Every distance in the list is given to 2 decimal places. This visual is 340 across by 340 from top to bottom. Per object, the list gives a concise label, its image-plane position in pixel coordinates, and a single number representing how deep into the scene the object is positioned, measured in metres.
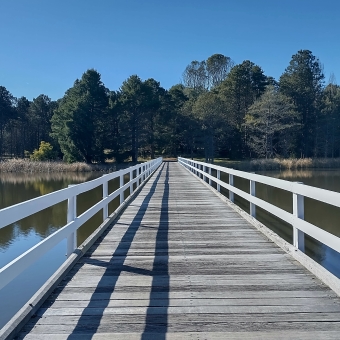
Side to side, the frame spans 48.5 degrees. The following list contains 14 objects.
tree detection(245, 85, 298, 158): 46.88
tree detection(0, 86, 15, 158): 58.19
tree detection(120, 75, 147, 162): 47.75
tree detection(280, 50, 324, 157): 53.00
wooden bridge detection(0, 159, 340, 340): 2.83
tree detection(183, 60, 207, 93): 79.81
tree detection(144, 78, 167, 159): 49.05
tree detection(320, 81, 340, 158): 53.22
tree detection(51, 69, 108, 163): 43.97
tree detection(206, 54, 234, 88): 78.25
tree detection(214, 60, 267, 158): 54.75
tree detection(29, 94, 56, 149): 63.53
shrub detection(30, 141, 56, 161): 47.99
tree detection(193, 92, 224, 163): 49.44
